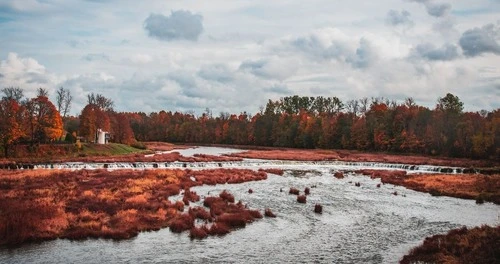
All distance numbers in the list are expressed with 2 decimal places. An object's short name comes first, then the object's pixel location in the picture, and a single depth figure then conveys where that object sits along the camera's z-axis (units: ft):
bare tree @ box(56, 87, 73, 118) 437.58
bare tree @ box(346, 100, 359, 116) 593.83
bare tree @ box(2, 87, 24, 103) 373.20
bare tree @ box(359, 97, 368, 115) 577.84
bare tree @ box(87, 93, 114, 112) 469.57
